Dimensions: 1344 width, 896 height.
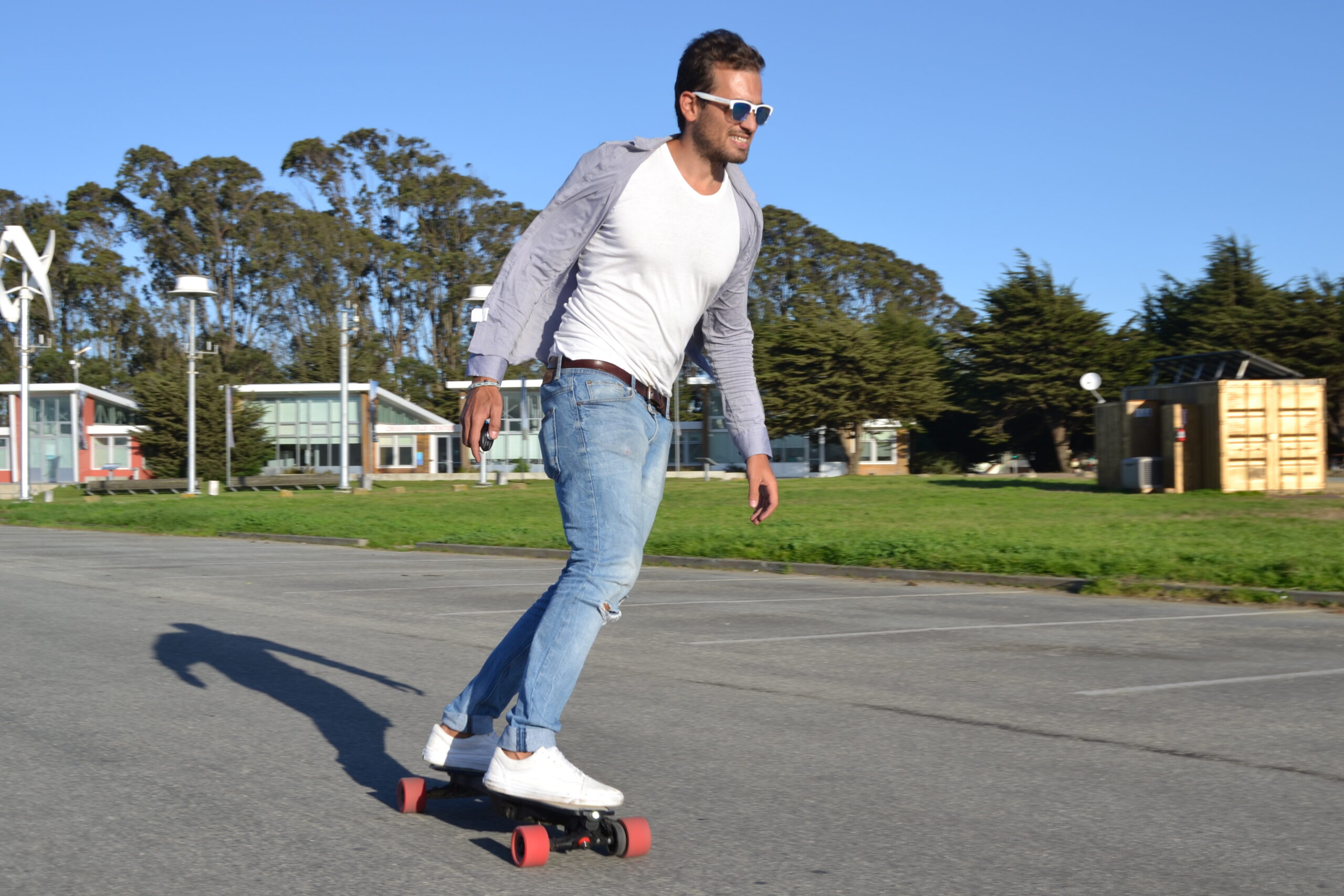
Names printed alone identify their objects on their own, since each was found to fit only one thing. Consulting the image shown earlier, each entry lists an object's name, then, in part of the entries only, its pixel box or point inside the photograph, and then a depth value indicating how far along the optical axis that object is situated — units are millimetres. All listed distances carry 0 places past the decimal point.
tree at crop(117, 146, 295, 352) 73250
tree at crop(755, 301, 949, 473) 58406
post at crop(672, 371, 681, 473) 57916
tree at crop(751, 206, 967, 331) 84000
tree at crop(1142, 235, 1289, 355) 50812
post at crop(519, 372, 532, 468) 41094
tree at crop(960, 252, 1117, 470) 54906
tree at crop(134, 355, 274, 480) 57031
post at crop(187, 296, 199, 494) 40625
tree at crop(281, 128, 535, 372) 74375
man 3340
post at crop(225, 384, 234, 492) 44625
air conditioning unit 30297
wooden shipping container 28891
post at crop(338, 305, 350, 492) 44719
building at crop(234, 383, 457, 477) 65125
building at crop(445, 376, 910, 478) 64750
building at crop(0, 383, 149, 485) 63344
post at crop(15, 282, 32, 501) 40375
